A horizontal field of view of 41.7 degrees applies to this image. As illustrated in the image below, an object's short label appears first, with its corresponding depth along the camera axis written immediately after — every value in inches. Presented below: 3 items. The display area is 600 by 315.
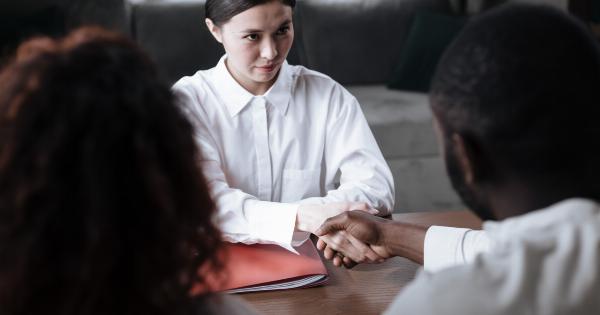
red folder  51.3
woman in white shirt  69.0
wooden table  48.4
